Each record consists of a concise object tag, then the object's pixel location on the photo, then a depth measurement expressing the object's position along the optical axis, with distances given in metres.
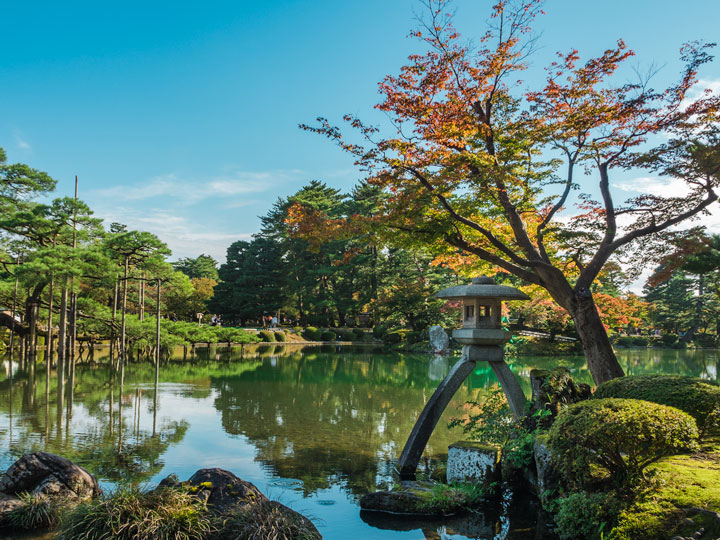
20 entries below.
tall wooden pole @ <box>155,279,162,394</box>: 12.18
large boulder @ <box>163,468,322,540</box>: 3.36
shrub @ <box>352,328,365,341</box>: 29.38
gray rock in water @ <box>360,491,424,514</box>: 4.42
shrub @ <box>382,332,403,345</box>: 25.38
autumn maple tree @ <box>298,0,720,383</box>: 6.74
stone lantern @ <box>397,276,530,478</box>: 5.54
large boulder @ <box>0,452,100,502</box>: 4.08
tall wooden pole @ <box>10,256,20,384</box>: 17.13
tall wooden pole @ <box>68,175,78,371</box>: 15.79
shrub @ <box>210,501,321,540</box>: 3.29
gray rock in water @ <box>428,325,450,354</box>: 22.52
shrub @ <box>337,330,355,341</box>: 29.19
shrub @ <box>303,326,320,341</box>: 29.19
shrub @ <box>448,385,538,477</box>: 4.93
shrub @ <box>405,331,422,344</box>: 24.81
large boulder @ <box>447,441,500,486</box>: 4.82
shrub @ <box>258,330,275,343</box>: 26.98
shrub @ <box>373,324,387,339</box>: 27.69
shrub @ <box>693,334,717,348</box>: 29.48
